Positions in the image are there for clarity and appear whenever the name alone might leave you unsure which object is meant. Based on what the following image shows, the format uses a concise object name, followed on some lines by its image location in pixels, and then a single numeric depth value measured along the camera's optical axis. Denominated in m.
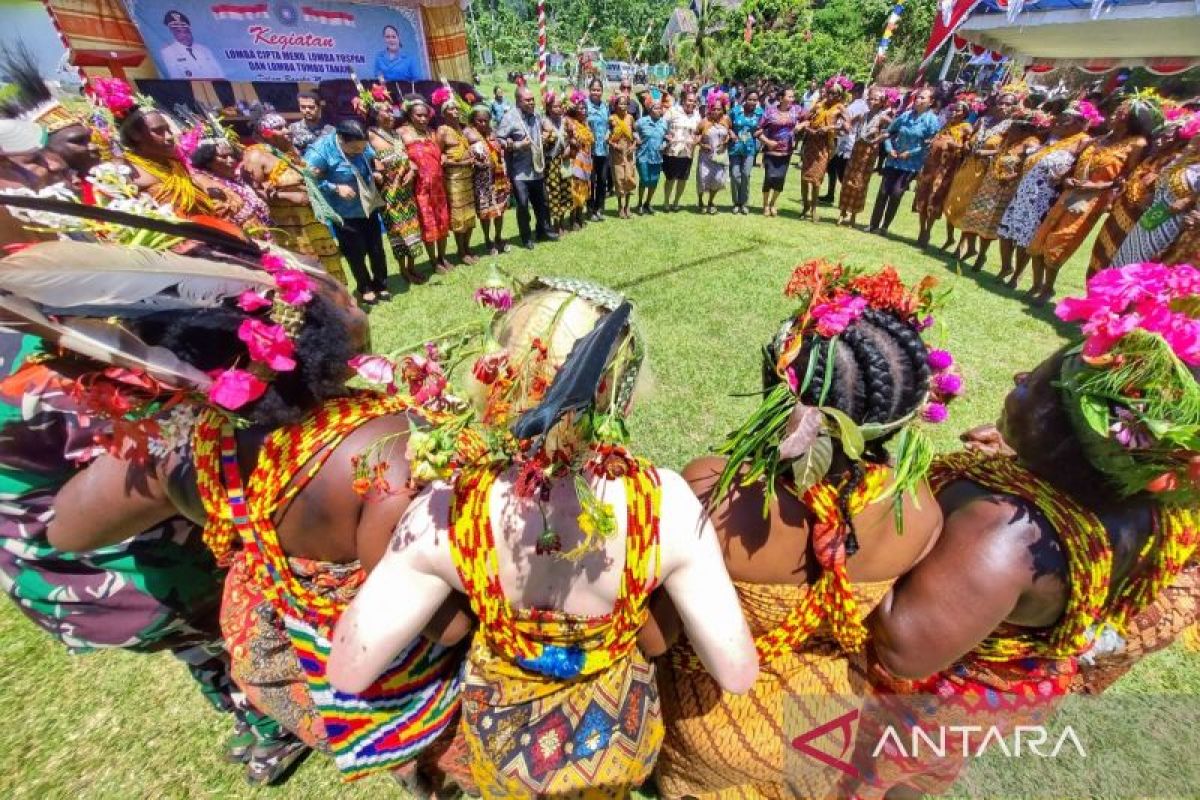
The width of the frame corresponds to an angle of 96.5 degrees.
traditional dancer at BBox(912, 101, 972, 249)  7.45
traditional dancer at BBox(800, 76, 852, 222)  8.59
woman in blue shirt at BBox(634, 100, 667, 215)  8.70
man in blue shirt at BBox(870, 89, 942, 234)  7.61
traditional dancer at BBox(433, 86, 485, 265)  6.30
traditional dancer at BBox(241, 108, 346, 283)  4.83
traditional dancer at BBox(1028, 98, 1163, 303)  5.23
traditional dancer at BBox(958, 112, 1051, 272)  6.30
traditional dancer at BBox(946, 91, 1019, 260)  6.72
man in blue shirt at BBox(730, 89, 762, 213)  8.77
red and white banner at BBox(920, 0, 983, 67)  13.15
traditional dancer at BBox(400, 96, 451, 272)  6.00
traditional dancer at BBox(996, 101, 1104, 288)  5.75
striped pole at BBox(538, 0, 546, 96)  9.61
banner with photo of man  9.46
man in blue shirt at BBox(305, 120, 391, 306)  5.23
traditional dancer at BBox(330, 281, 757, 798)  1.03
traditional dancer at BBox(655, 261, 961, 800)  1.15
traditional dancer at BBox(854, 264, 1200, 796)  1.07
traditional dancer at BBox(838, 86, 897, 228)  8.27
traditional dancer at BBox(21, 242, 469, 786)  1.09
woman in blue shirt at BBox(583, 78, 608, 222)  8.35
